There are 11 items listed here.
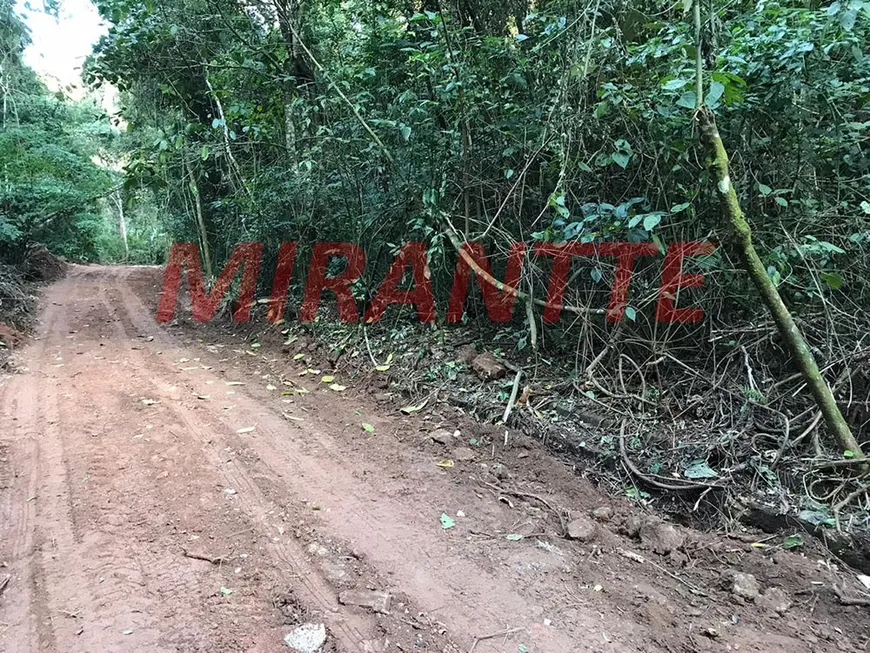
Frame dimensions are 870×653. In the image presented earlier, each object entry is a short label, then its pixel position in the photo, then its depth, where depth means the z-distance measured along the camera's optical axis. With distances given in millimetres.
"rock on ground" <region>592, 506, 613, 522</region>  2983
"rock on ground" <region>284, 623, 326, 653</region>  2021
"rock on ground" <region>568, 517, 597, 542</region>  2793
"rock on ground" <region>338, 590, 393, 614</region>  2271
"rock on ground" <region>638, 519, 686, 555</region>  2697
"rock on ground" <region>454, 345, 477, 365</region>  4859
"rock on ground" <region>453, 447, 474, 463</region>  3674
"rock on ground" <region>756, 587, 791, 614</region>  2289
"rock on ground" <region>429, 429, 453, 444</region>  3934
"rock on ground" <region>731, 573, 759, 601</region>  2352
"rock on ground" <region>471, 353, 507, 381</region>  4492
